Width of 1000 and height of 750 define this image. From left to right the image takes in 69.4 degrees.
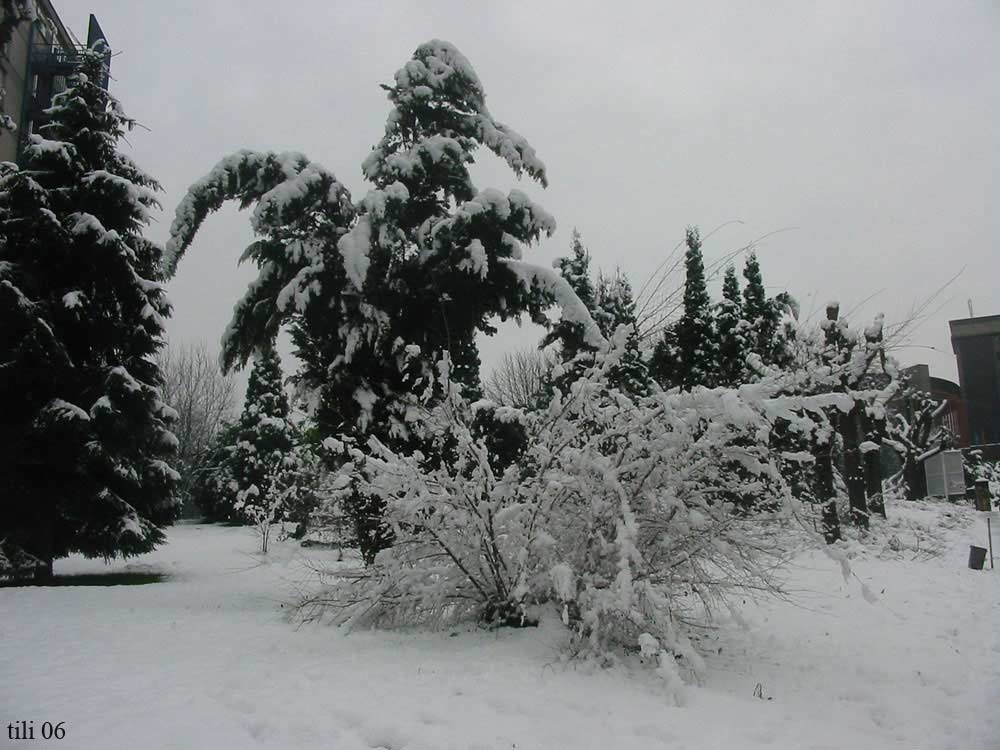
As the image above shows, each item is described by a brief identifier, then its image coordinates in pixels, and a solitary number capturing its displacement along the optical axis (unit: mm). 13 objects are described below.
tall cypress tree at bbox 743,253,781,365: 22031
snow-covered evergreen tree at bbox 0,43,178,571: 10312
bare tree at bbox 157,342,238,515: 36406
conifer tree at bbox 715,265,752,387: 21641
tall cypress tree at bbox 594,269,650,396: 19672
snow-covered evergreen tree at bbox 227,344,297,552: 28078
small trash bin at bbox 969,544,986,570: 9773
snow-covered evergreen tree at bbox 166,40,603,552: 7926
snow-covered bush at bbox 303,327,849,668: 4746
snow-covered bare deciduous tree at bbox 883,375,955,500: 23359
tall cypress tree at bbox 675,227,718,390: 23175
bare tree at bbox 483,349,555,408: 25641
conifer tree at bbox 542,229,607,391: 21656
